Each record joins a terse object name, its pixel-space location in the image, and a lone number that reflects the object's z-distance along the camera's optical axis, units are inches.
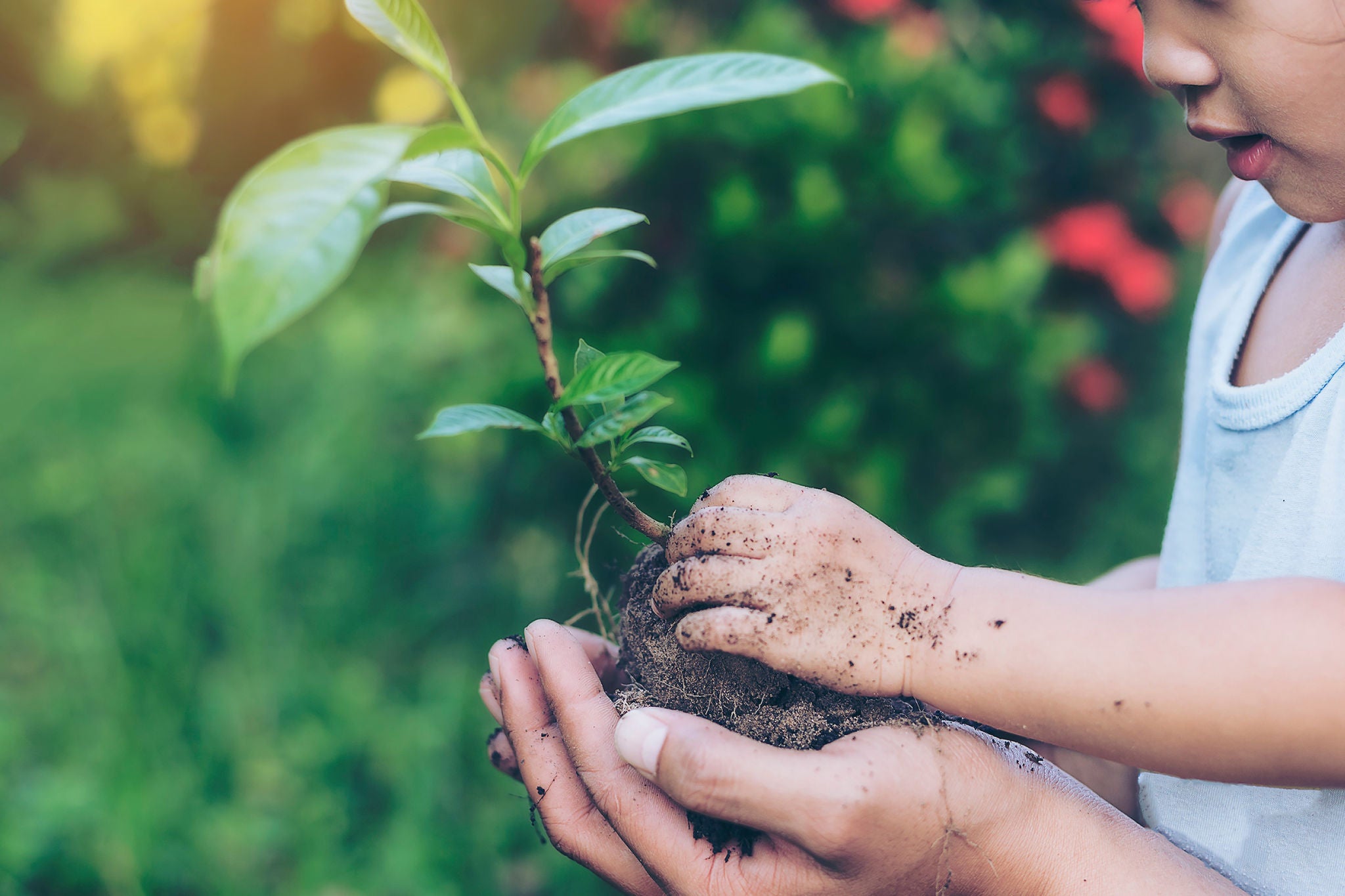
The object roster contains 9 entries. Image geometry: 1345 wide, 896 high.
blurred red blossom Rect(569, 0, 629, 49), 72.4
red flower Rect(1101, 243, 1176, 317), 83.2
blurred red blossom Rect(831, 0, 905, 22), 71.9
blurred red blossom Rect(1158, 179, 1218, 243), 90.9
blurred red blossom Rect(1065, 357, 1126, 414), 84.7
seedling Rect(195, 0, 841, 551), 20.7
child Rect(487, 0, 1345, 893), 30.1
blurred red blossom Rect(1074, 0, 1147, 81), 83.4
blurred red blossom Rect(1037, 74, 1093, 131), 82.5
